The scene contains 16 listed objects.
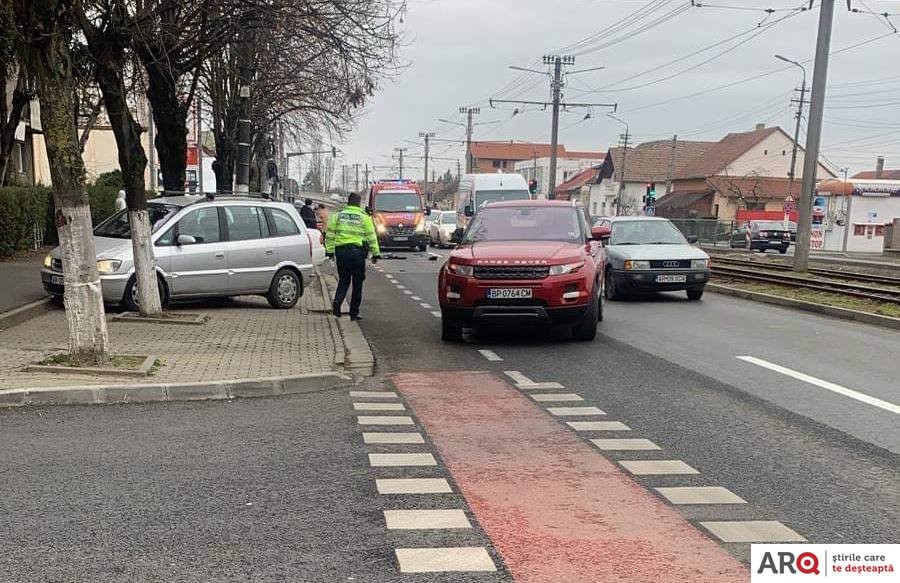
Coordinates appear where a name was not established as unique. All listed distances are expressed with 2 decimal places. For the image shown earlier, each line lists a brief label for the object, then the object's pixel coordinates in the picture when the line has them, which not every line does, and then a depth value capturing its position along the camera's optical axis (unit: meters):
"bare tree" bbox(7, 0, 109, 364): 8.12
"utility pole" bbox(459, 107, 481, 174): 68.65
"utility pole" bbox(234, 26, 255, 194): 17.41
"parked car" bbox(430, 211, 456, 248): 39.09
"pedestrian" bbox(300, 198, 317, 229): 21.25
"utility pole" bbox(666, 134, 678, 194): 74.43
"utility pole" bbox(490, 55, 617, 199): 44.28
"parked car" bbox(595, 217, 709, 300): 16.28
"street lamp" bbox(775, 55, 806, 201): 53.01
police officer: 12.48
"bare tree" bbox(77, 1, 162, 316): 10.00
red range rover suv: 10.49
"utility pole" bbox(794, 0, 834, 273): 21.86
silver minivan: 12.77
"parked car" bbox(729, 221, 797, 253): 45.06
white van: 32.38
